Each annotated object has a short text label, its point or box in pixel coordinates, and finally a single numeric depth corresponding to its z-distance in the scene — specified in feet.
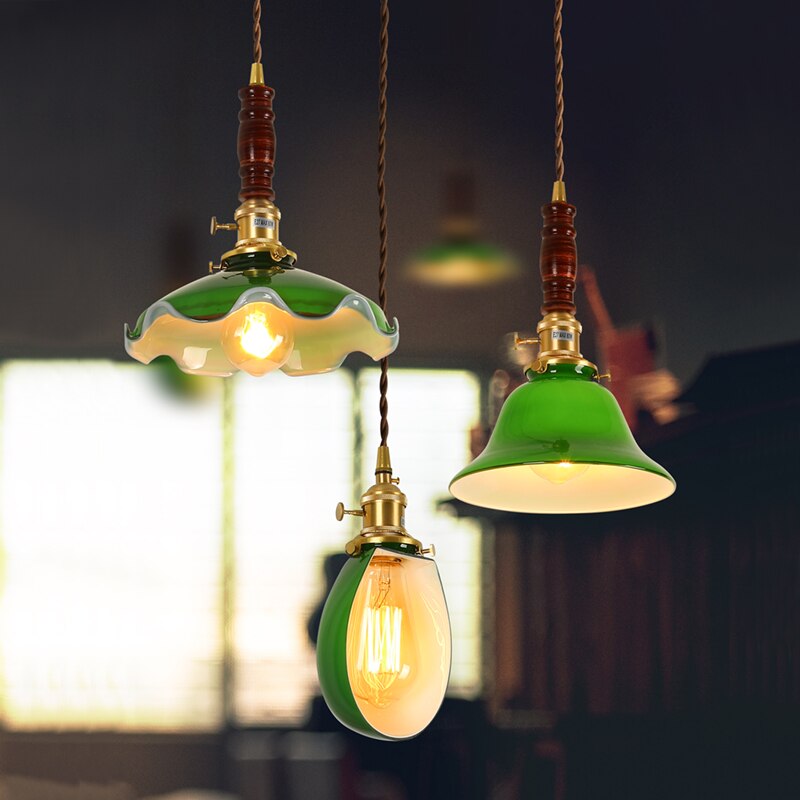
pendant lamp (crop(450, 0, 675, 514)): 13.75
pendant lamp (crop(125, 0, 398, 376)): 12.22
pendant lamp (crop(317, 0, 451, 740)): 12.84
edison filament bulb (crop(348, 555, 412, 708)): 12.83
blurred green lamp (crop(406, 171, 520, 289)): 27.93
